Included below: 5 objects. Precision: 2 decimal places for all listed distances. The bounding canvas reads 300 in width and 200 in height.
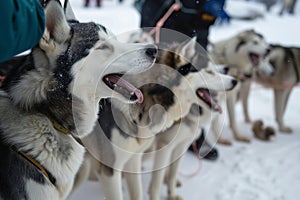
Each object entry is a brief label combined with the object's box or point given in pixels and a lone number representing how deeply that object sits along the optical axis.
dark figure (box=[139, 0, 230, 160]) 2.96
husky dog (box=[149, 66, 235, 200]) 2.28
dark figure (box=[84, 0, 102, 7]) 7.45
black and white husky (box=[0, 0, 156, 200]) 1.25
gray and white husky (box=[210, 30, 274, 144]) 3.77
